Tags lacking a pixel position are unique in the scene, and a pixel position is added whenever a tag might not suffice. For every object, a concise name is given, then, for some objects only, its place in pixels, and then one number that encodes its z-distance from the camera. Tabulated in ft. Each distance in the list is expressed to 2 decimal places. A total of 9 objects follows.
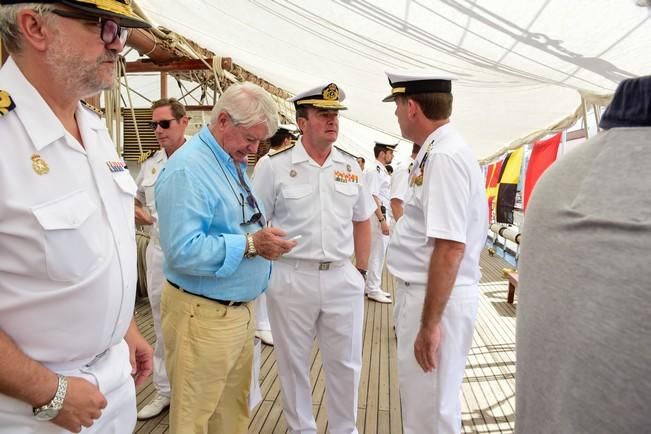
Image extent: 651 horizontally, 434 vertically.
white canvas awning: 5.87
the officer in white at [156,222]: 9.39
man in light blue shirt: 5.47
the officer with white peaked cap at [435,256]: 5.77
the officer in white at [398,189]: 17.53
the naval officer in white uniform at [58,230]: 3.25
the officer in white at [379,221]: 19.21
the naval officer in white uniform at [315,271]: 7.89
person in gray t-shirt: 1.65
